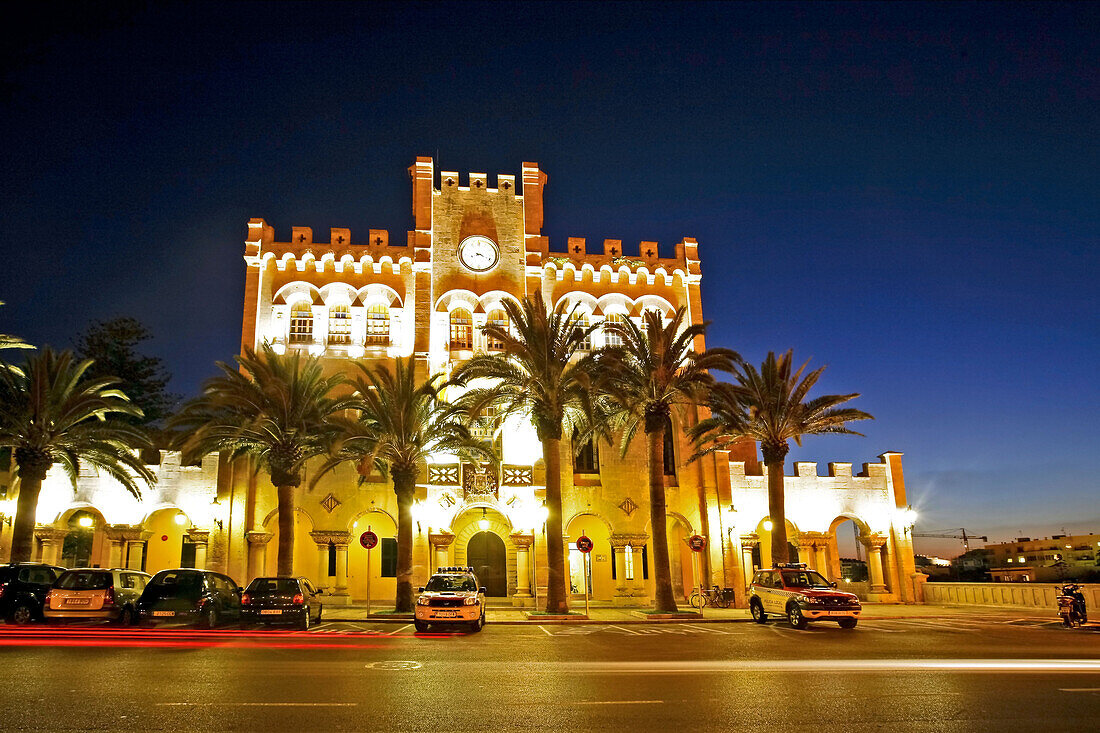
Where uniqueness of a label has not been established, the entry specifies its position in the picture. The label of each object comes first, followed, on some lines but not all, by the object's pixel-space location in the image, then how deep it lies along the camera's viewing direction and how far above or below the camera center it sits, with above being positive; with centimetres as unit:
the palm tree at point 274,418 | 2750 +459
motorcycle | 2317 -215
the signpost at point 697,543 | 2923 -7
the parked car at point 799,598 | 2197 -168
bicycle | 3144 -223
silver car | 2023 -109
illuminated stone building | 3191 +260
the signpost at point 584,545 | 2738 -4
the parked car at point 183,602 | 2083 -124
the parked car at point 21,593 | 2077 -92
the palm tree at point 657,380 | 2916 +588
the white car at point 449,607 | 2036 -151
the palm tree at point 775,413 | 3073 +474
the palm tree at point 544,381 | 2855 +577
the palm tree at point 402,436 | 2800 +388
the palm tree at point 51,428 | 2662 +427
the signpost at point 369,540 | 2608 +29
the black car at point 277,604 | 2061 -134
